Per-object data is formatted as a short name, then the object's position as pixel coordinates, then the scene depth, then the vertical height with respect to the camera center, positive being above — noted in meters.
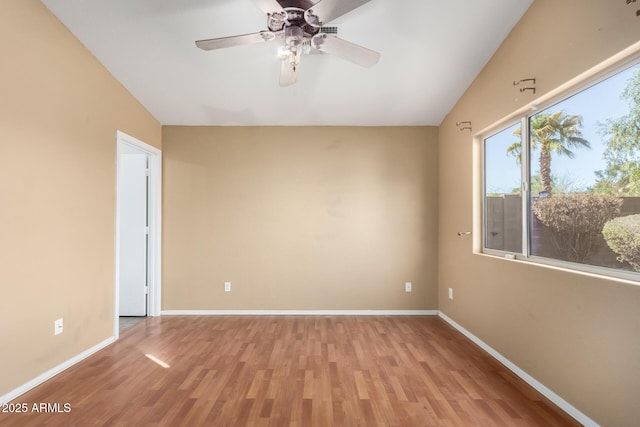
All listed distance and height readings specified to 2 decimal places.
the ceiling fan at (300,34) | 1.94 +1.11
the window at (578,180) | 1.87 +0.24
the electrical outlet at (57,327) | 2.71 -0.85
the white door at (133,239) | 4.36 -0.27
